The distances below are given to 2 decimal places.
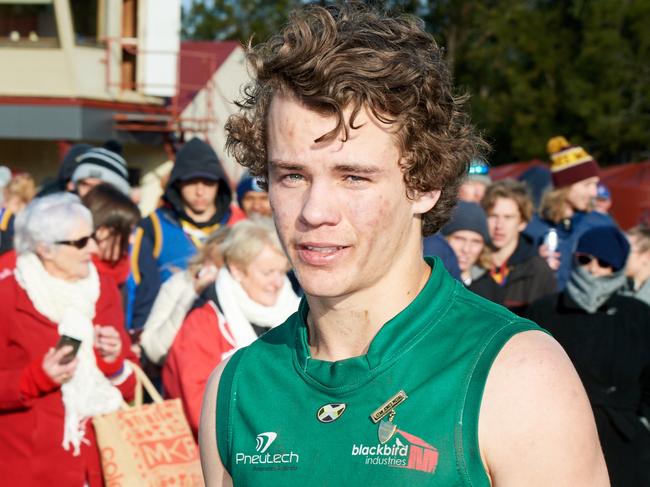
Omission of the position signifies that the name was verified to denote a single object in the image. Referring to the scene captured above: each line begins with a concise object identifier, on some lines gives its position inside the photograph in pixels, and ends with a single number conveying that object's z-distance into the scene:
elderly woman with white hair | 4.45
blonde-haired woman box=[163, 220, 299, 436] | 4.84
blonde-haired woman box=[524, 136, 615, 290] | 8.15
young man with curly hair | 1.97
